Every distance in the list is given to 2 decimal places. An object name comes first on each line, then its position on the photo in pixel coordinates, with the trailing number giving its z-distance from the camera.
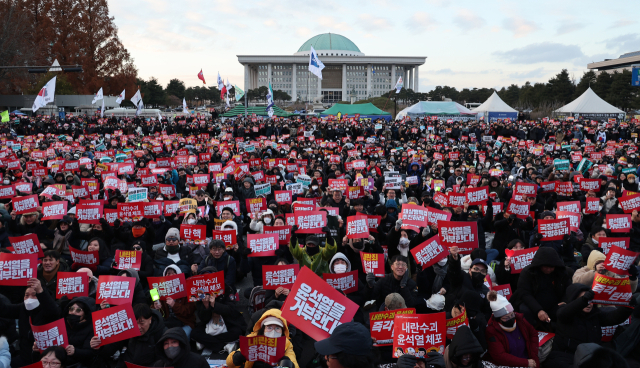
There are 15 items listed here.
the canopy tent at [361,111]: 38.53
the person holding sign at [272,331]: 3.93
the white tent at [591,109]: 35.12
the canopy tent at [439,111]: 36.81
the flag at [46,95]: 21.84
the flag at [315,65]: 23.97
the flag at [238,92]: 32.27
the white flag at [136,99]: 30.19
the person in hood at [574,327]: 3.88
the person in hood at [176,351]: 3.67
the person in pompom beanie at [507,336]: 3.68
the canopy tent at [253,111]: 44.42
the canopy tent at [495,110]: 36.69
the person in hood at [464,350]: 3.20
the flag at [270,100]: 28.19
